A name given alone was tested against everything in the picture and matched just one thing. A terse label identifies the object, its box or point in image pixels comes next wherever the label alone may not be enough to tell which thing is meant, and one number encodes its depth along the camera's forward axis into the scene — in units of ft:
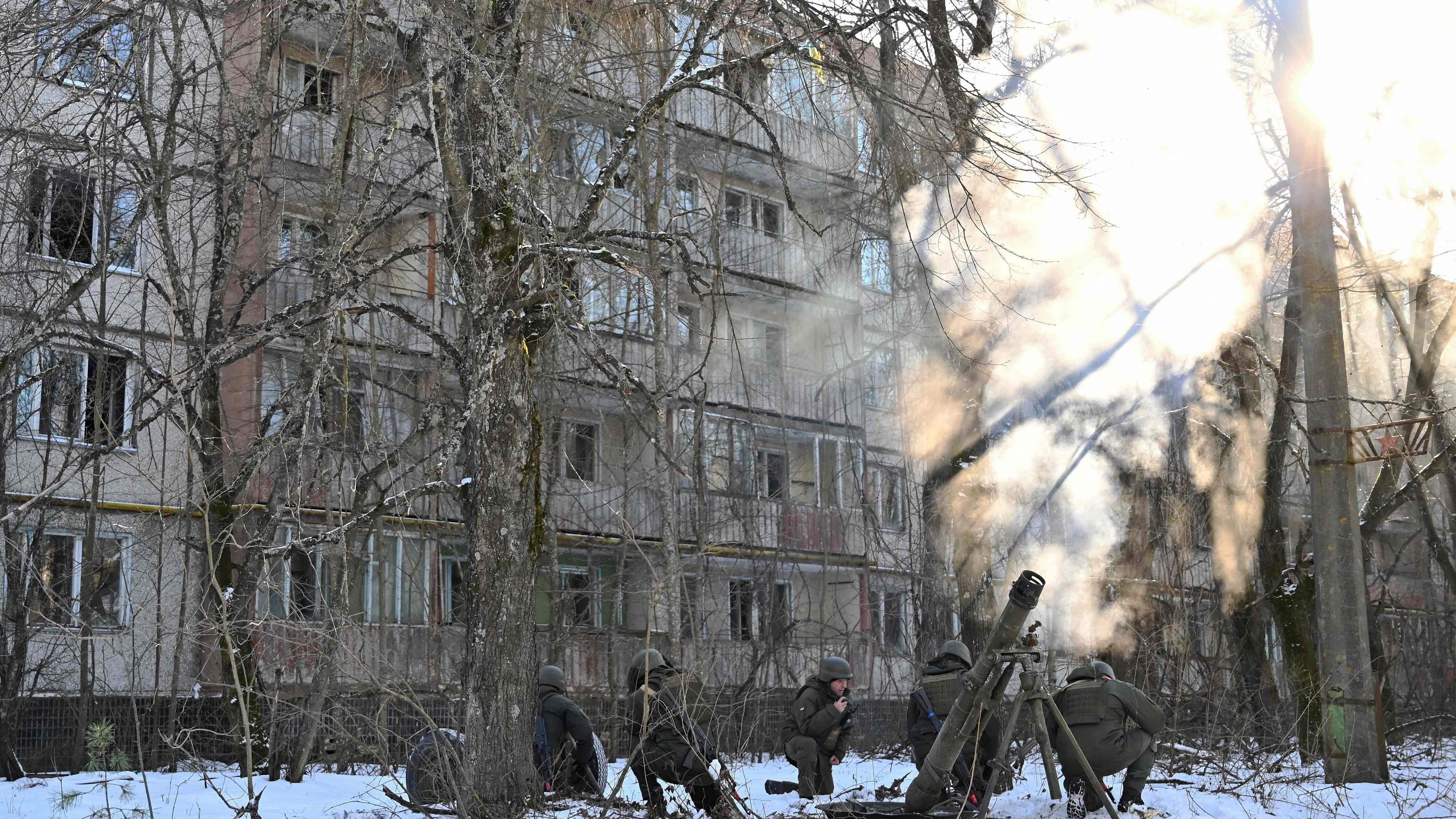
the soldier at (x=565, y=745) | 31.04
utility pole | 31.73
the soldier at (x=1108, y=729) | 28.07
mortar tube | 22.93
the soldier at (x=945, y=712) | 31.30
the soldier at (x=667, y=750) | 26.76
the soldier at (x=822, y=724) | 34.14
